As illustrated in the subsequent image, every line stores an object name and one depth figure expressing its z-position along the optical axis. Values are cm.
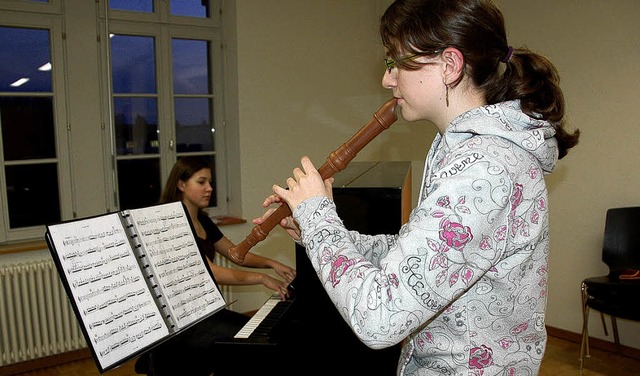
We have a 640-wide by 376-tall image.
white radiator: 320
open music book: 116
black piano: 156
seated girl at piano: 230
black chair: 291
